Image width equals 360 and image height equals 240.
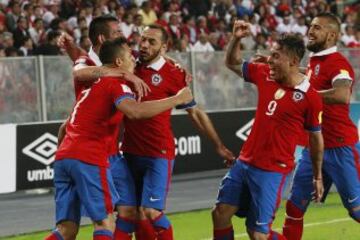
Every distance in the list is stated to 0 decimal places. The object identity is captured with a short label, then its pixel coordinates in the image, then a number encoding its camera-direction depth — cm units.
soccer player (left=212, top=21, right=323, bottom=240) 895
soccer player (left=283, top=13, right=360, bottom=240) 1012
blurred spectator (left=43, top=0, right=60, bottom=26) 2211
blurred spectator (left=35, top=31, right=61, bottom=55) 1966
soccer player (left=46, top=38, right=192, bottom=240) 843
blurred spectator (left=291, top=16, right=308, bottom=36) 2777
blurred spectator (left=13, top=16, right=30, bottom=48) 2052
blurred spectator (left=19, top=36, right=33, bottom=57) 2016
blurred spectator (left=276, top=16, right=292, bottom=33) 2795
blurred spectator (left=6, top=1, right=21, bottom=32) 2094
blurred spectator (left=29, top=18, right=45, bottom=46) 2098
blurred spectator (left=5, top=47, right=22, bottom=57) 1933
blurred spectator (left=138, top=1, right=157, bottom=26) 2375
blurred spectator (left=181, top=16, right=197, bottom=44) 2461
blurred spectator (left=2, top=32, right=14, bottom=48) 1955
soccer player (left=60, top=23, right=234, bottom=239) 956
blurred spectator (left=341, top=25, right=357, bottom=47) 2683
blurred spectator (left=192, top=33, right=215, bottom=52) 2359
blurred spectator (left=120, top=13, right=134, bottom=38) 2242
